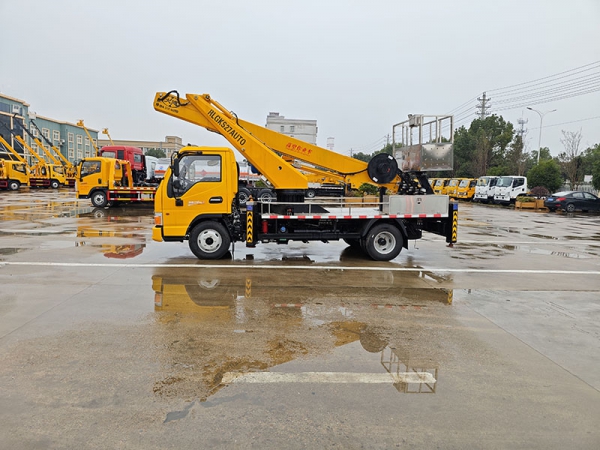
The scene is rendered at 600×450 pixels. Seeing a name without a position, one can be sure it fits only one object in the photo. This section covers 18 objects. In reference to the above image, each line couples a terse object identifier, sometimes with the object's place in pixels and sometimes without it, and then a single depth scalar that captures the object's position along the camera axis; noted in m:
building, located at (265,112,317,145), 63.44
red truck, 26.28
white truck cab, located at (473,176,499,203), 32.91
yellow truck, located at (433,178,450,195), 37.95
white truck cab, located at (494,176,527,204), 31.41
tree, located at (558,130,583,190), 38.06
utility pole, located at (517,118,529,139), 81.62
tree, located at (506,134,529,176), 44.56
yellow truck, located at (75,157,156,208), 21.78
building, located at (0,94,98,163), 63.51
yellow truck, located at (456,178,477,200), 36.28
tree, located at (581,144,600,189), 31.45
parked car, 27.30
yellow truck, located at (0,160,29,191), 38.75
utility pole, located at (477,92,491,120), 61.41
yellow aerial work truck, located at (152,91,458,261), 9.51
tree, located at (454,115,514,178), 49.59
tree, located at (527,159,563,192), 36.06
